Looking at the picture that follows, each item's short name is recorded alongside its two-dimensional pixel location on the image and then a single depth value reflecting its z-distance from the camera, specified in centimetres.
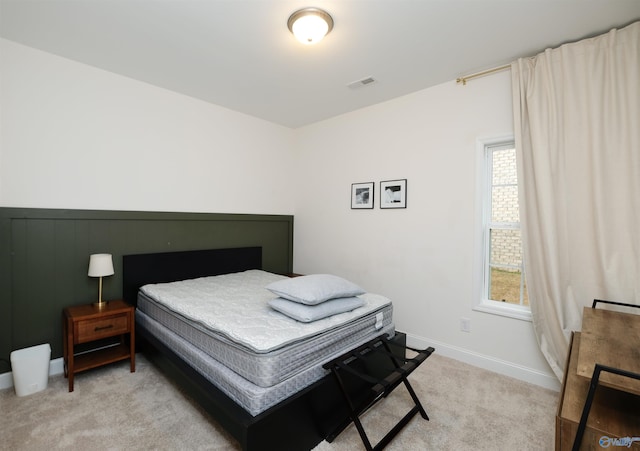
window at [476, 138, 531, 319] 267
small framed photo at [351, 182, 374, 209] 355
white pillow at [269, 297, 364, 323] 195
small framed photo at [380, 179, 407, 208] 326
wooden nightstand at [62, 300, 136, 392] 229
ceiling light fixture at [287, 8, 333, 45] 194
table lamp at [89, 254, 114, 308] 251
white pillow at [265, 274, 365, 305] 203
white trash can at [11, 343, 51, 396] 220
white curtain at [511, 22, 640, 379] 204
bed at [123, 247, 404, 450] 154
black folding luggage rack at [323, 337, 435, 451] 161
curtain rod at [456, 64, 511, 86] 258
